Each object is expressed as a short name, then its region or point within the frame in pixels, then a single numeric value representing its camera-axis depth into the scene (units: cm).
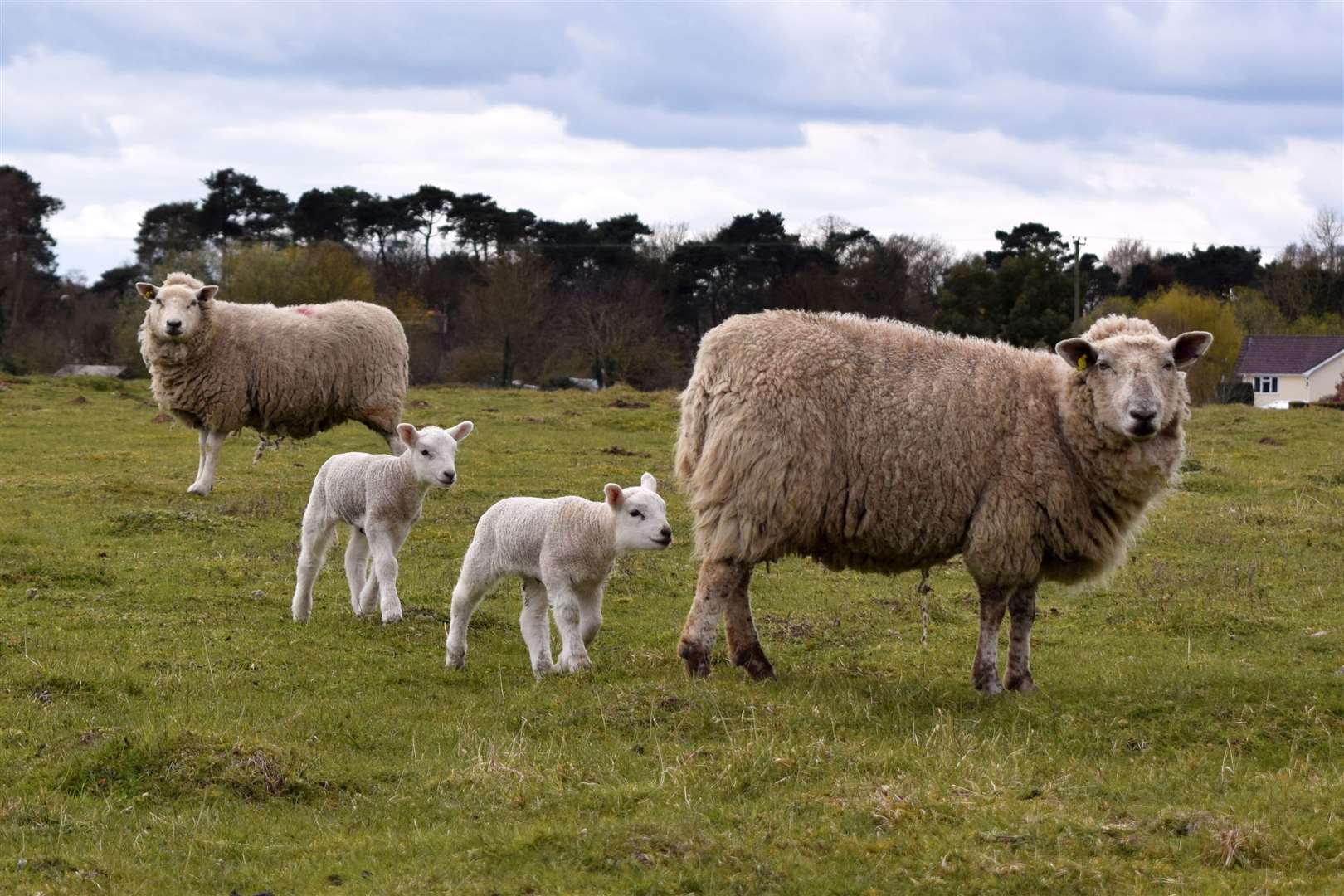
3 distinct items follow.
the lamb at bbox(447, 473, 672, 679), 963
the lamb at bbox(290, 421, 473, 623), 1136
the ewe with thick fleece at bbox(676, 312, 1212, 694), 919
